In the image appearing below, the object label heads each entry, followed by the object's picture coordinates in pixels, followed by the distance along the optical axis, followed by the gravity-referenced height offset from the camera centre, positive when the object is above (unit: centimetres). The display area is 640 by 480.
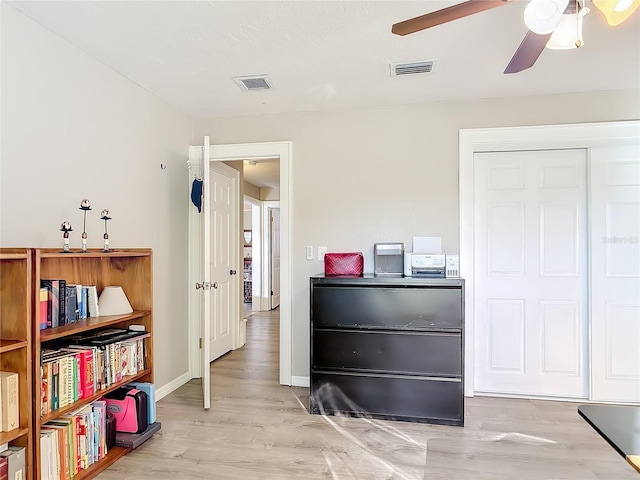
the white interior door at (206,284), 287 -32
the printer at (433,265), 281 -18
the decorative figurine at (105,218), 228 +15
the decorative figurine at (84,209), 215 +19
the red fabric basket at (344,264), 304 -18
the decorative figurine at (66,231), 202 +6
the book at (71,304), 209 -35
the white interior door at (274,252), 746 -21
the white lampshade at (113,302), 238 -38
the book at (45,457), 179 -102
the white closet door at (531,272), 314 -26
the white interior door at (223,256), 405 -16
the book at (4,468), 161 -96
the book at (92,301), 227 -35
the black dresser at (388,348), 266 -76
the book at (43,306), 190 -32
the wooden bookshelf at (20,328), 170 -39
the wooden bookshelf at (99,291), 174 -34
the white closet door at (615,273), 302 -25
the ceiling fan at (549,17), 137 +86
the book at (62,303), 203 -33
